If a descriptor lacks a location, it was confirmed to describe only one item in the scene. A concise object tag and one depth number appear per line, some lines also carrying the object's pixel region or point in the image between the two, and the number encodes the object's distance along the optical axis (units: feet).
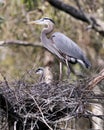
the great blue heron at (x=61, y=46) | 58.49
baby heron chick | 49.94
